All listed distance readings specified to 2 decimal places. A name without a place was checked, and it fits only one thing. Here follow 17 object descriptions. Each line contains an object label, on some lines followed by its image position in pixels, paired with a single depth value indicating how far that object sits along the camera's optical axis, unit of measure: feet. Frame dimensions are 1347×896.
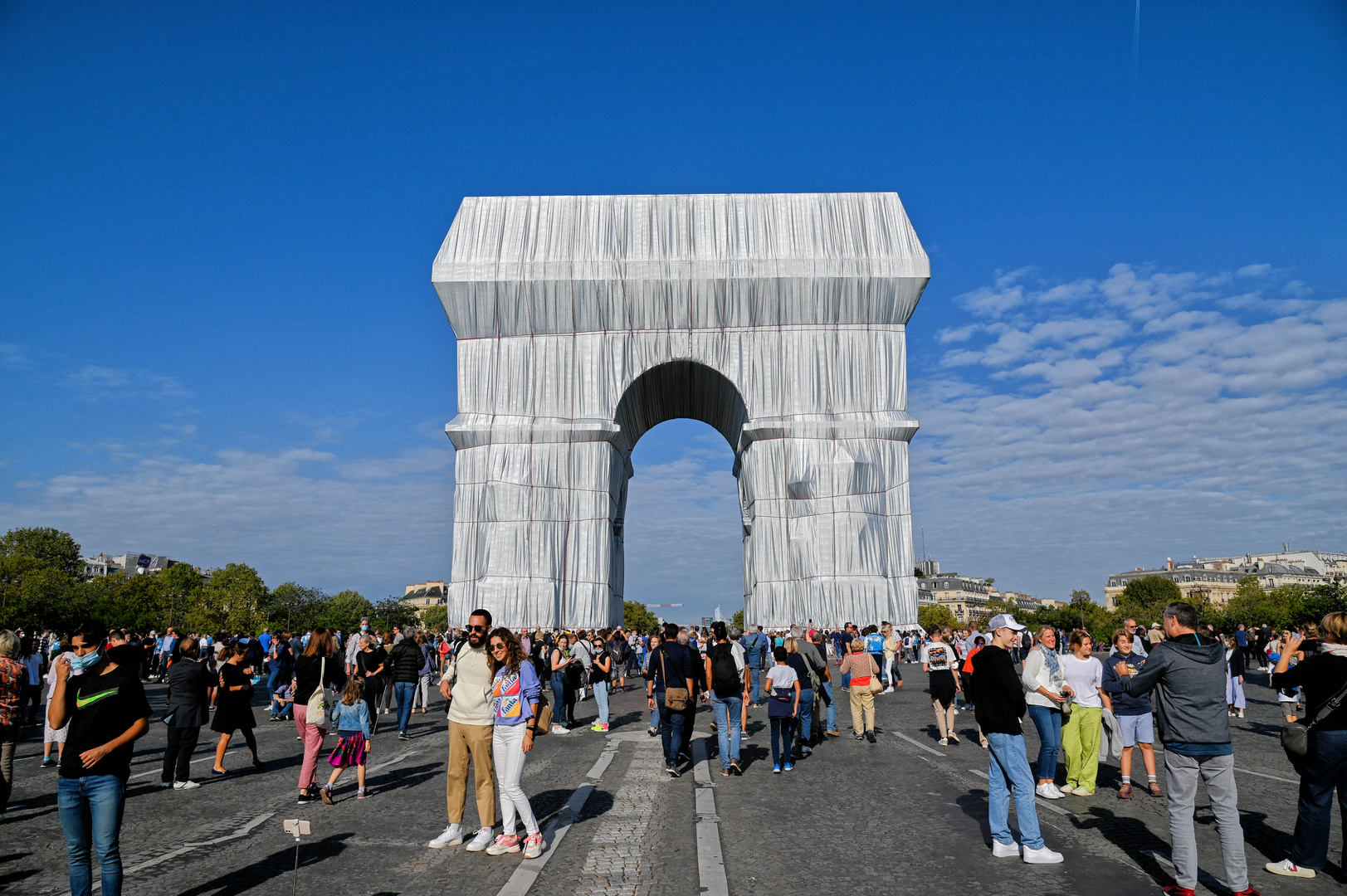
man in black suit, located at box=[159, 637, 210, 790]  30.73
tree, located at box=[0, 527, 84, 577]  237.45
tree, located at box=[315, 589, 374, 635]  319.47
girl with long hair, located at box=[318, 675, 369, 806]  27.48
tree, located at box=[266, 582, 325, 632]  293.02
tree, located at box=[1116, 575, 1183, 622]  323.78
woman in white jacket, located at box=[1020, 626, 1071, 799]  25.62
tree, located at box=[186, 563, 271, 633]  233.96
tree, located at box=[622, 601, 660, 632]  456.24
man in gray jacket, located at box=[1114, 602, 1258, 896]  17.81
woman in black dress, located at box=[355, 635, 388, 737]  35.12
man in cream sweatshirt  21.57
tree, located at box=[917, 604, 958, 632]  388.37
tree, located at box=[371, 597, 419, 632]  291.32
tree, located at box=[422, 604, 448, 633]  395.75
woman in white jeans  20.84
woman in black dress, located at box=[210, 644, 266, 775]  33.71
